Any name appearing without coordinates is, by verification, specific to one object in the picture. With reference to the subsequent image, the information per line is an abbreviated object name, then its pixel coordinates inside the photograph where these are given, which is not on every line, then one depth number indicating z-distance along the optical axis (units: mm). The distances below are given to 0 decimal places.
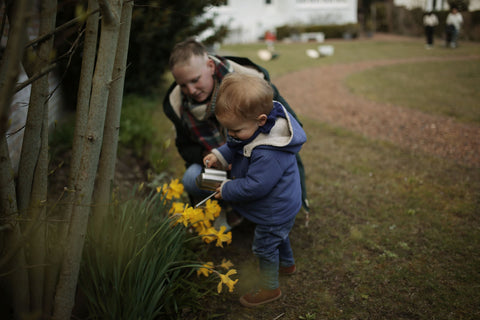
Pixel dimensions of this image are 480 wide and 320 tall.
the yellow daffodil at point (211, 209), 2199
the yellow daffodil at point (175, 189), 2352
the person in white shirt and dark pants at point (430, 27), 17072
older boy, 2568
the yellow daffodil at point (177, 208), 2178
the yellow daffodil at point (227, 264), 2263
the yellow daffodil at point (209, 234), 2201
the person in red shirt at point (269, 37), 24719
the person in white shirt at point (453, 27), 16422
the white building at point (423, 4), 25844
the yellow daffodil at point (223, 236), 2160
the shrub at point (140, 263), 1825
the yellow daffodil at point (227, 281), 1995
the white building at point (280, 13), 27500
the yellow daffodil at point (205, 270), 2164
